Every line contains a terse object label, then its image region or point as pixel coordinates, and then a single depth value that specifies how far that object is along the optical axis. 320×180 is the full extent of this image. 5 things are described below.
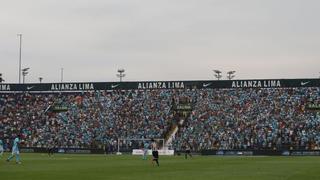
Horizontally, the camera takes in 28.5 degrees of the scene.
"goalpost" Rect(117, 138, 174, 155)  78.62
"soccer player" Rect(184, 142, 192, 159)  64.47
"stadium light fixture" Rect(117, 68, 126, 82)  125.03
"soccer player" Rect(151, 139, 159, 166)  42.39
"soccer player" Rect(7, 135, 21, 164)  46.45
